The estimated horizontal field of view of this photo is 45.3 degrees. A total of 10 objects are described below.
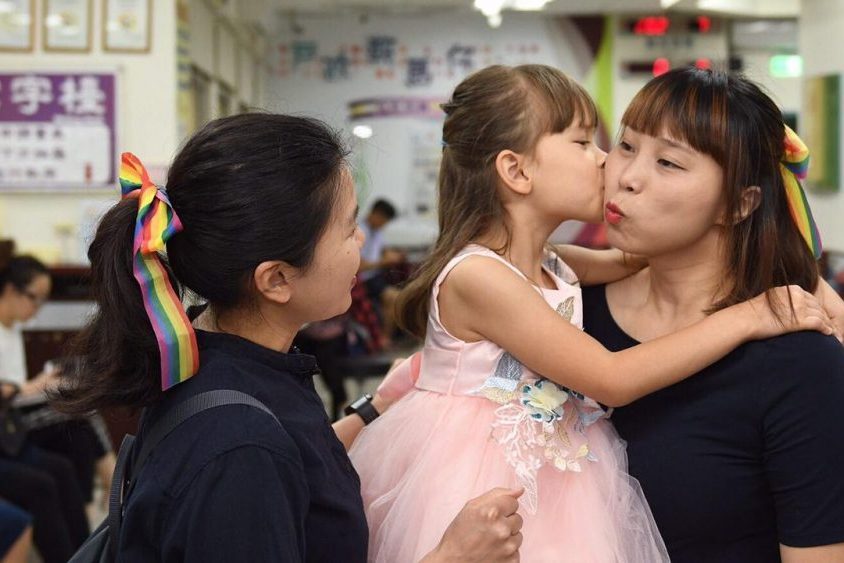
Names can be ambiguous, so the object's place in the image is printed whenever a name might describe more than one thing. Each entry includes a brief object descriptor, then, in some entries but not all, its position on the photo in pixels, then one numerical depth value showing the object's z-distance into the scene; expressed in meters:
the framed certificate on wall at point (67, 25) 6.08
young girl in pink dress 1.48
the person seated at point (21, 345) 4.41
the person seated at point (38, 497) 4.06
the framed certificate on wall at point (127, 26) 6.13
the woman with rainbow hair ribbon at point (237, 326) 1.16
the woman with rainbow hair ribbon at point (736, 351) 1.41
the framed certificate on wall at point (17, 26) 6.09
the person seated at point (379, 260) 8.11
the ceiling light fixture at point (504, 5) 9.13
